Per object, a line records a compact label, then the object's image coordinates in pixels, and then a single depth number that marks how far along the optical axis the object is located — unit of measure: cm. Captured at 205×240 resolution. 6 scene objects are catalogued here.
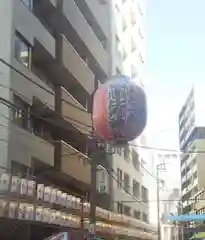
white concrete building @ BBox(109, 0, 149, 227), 4331
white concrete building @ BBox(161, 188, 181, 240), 9806
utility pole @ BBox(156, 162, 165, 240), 5784
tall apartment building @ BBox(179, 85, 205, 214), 8181
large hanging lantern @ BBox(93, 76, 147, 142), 1369
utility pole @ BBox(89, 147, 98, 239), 1605
